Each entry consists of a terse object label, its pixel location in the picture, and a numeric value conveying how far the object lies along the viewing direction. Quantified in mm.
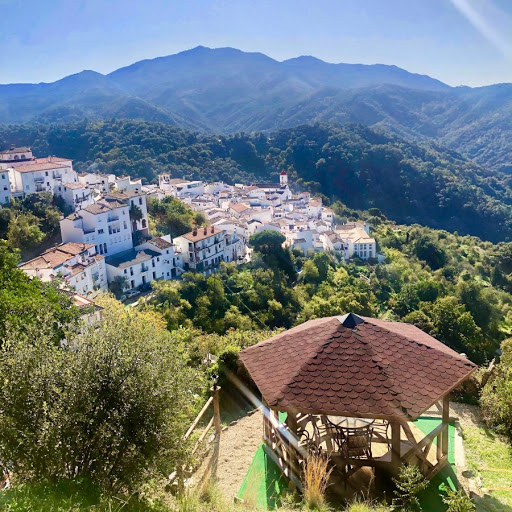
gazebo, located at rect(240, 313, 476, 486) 8273
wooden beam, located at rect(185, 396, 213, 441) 8505
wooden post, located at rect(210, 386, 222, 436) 10445
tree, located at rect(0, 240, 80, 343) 11441
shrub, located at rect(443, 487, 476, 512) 7082
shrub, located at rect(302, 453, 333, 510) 7504
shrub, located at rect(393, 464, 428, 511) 7629
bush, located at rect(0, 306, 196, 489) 6250
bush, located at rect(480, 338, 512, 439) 10867
